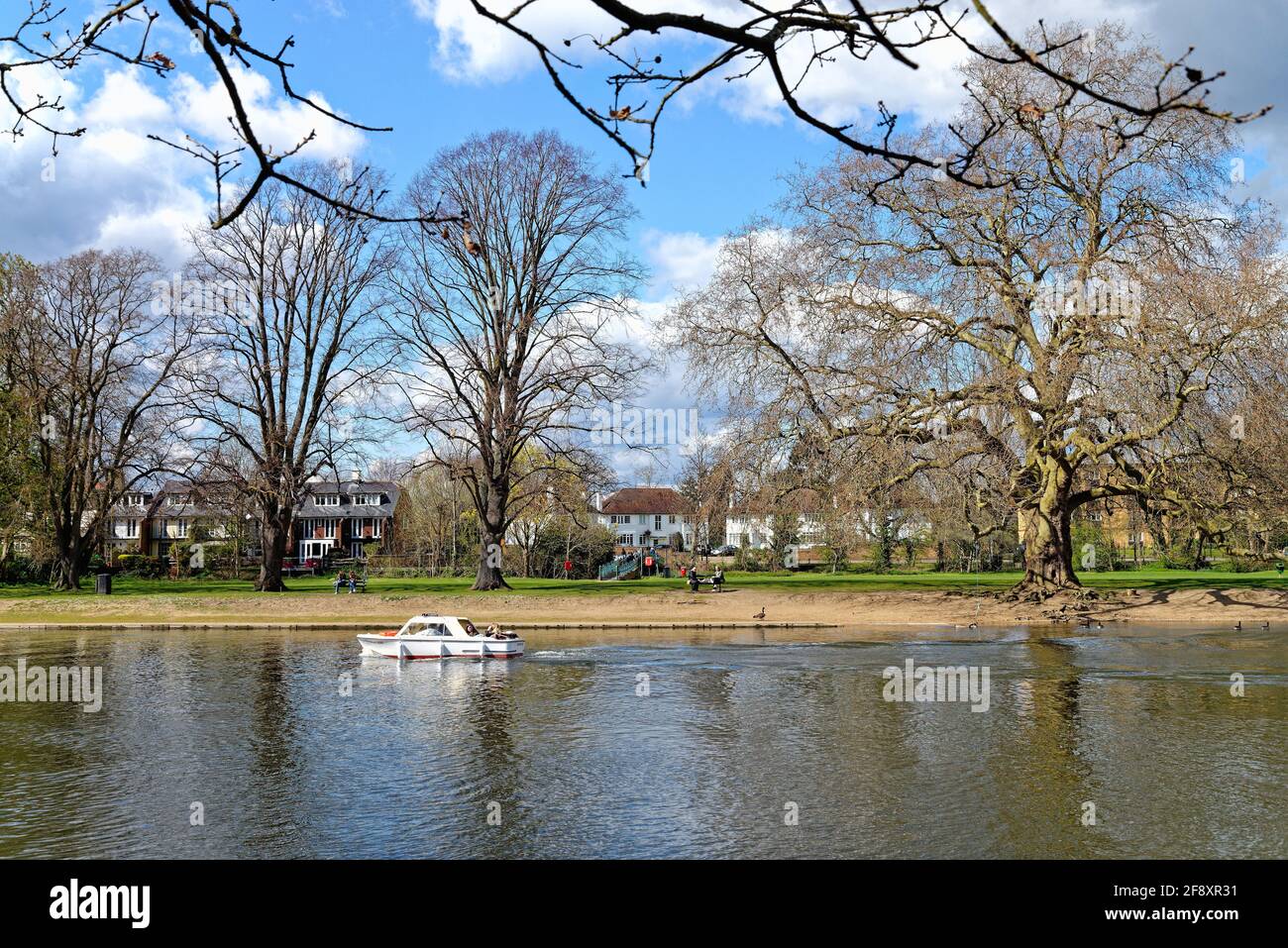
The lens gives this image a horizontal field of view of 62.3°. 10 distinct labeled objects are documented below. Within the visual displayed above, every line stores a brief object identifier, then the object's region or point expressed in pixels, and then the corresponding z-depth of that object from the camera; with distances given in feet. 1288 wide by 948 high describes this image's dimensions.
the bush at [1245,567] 199.93
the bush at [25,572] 200.95
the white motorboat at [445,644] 100.07
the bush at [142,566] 222.28
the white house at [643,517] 419.54
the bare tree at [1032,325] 117.19
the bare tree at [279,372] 153.69
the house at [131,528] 299.13
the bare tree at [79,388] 171.63
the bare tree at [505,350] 151.64
